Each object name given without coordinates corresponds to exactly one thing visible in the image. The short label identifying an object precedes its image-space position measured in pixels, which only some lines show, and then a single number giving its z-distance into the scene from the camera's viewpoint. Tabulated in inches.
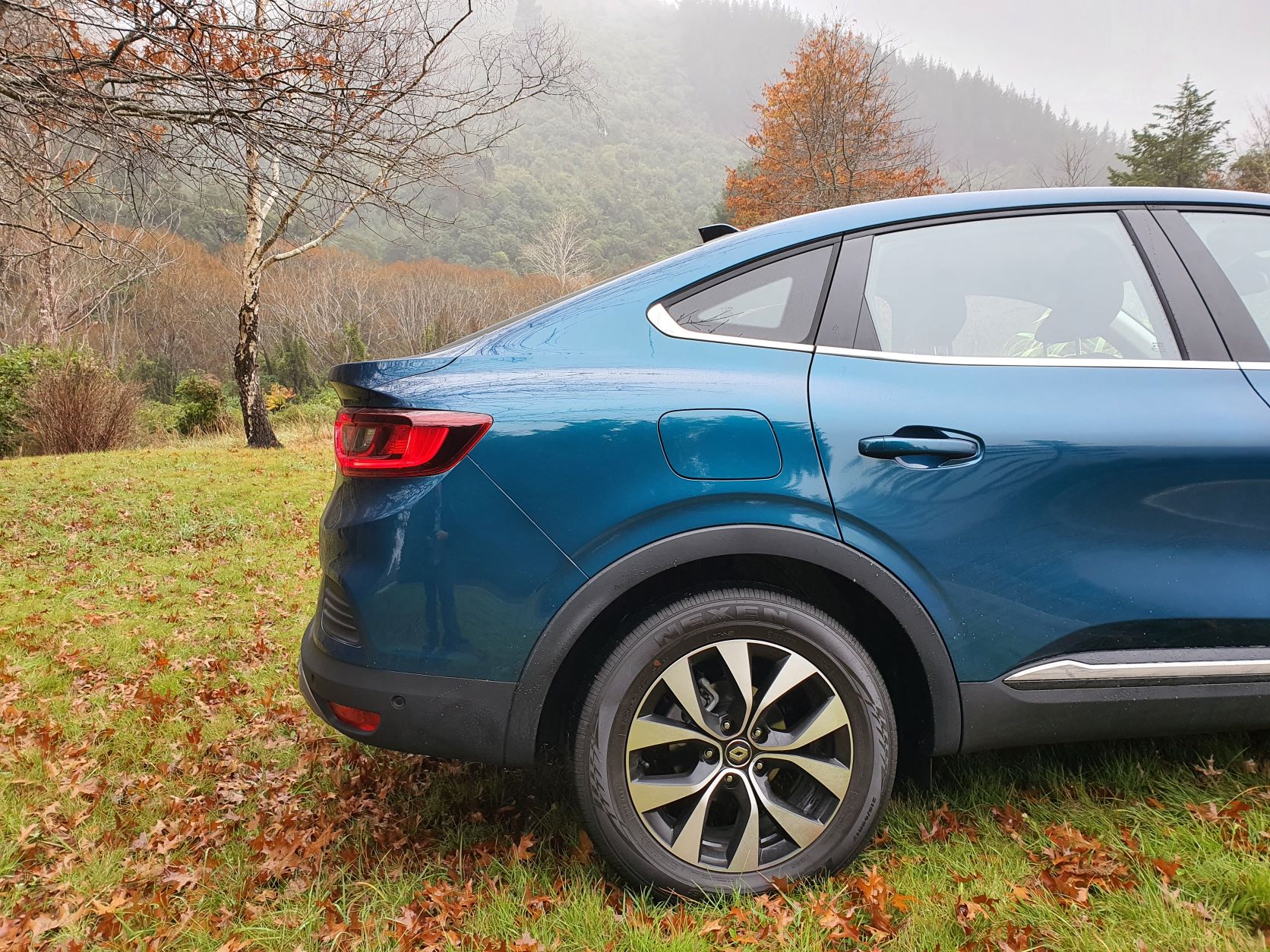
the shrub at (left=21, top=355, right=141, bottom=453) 447.2
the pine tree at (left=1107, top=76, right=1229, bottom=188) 1130.7
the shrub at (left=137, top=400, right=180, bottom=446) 551.8
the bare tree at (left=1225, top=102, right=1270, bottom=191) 853.2
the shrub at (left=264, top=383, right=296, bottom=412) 812.0
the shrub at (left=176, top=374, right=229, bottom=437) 613.0
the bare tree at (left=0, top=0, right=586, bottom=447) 197.8
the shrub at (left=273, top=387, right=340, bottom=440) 673.6
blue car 67.7
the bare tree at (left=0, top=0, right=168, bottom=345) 192.9
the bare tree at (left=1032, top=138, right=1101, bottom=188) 860.0
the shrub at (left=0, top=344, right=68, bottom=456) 456.4
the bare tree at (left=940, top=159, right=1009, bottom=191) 743.7
